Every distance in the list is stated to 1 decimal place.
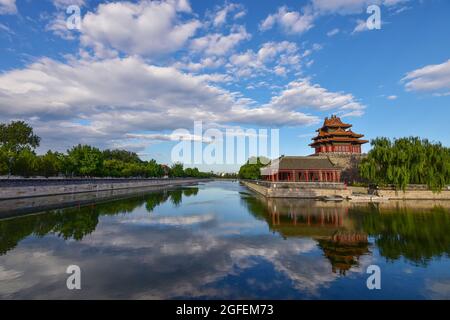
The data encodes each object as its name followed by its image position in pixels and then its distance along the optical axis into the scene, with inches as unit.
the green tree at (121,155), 4372.5
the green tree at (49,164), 2095.2
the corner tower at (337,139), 2153.1
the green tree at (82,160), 2185.0
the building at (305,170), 1710.1
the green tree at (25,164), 1865.7
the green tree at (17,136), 2481.3
